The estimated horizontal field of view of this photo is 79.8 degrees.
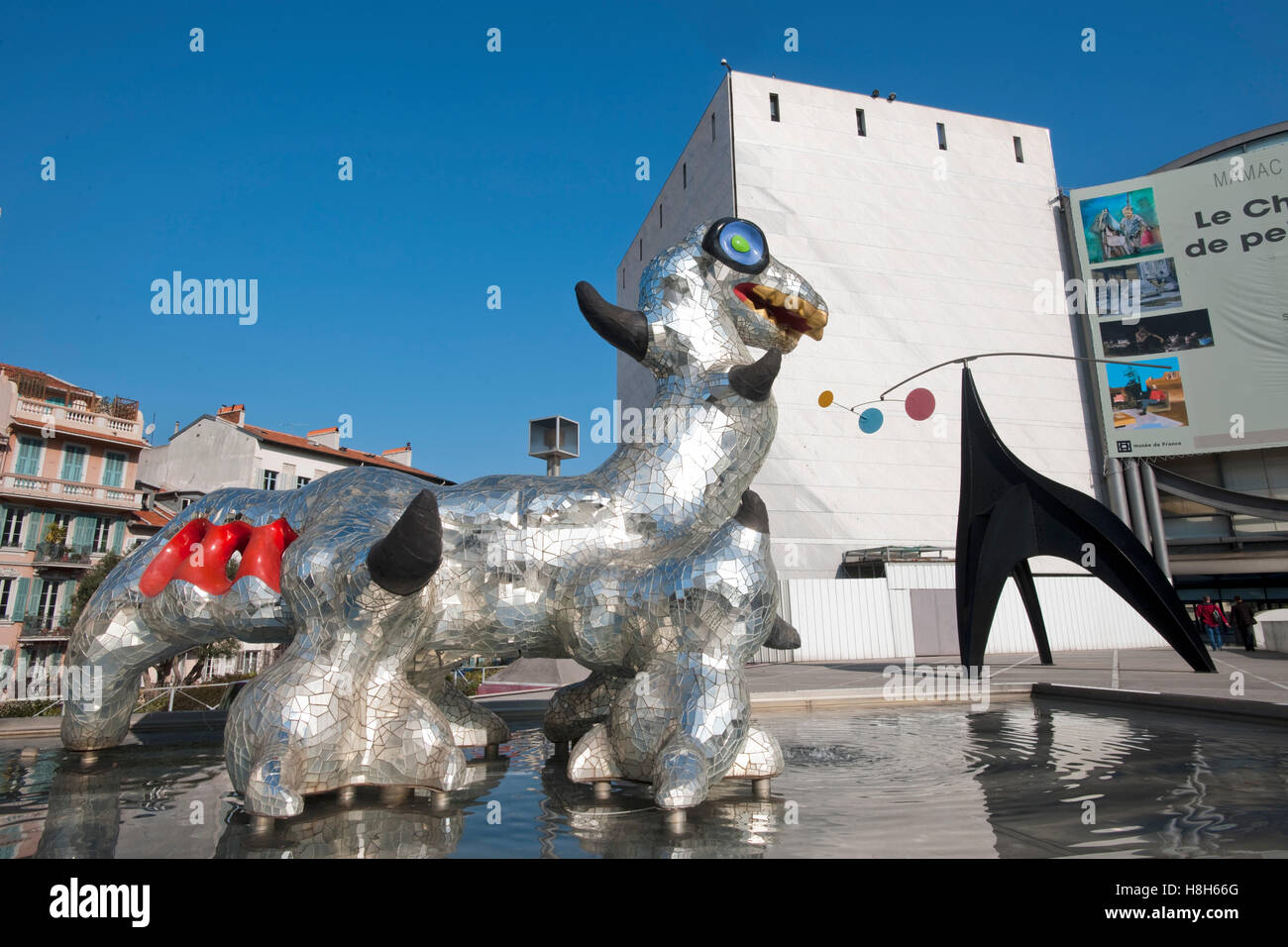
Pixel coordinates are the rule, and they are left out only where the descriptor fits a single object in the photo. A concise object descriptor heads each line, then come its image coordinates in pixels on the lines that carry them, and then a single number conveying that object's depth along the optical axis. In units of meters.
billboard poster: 27.39
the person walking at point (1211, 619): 21.20
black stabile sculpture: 9.99
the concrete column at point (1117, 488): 27.66
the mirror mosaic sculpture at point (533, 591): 4.02
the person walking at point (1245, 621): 18.86
